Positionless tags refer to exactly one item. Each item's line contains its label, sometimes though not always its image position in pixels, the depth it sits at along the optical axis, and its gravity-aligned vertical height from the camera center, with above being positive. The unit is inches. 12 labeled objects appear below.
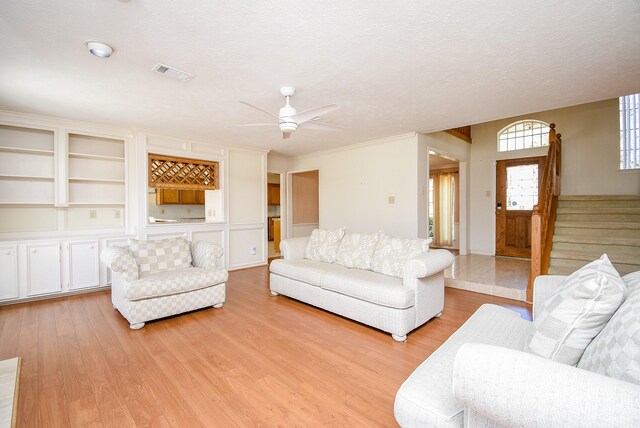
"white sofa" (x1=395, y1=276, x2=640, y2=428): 30.3 -20.9
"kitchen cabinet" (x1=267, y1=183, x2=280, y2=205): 362.3 +23.3
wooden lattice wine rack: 187.0 +27.2
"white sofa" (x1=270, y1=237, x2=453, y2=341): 105.4 -32.1
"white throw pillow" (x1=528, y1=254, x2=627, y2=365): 43.5 -16.5
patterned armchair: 117.0 -28.1
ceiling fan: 107.0 +37.3
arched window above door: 229.7 +62.2
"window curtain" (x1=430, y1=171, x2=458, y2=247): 308.7 +7.1
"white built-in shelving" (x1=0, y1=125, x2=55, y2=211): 152.4 +25.6
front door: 230.4 +8.4
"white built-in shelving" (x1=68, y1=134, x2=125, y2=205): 172.2 +26.5
